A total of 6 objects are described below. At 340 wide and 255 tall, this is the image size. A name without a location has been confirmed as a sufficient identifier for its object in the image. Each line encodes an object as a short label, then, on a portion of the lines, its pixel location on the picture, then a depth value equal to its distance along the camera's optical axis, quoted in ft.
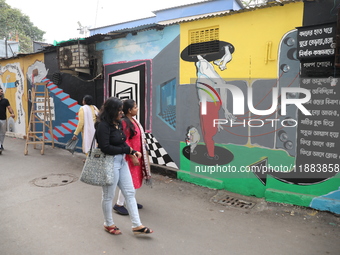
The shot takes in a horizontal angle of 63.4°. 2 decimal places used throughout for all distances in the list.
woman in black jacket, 10.40
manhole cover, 17.66
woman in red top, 12.35
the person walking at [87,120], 20.03
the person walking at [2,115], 25.44
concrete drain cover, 14.55
